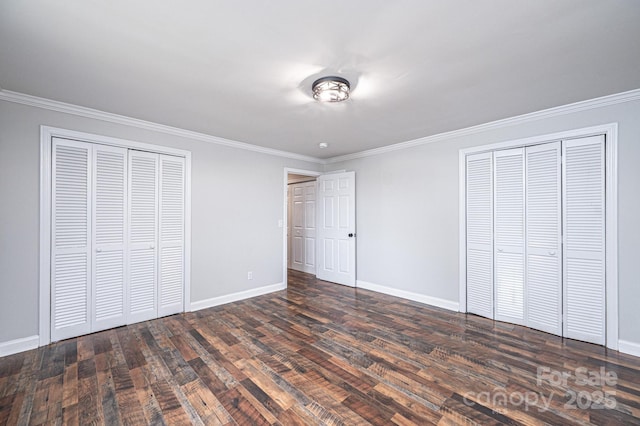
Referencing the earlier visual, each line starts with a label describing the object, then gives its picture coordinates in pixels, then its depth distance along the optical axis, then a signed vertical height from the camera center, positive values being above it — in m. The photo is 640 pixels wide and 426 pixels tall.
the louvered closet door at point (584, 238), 2.80 -0.24
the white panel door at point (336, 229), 5.06 -0.30
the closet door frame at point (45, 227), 2.77 -0.15
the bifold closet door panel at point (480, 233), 3.52 -0.24
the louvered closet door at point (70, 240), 2.86 -0.30
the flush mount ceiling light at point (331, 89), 2.29 +1.06
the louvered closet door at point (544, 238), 3.04 -0.27
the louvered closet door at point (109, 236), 3.10 -0.27
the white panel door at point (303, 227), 6.16 -0.31
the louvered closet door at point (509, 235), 3.29 -0.25
